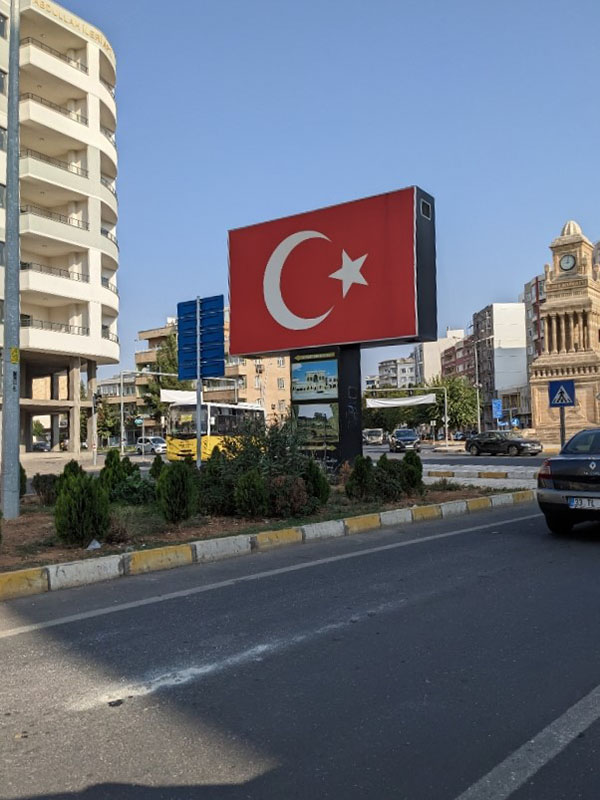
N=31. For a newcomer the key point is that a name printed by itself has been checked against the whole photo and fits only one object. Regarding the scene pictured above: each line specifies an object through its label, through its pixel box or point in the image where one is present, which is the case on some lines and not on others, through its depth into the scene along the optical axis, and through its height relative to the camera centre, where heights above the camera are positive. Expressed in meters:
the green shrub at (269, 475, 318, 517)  11.02 -1.09
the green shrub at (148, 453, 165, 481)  14.32 -0.80
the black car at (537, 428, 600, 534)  8.68 -0.81
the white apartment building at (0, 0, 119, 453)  38.47 +13.59
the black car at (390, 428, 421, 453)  45.34 -1.01
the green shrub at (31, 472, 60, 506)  13.58 -1.09
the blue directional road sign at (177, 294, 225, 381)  18.95 +2.48
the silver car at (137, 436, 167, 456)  56.98 -1.31
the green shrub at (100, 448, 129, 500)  13.50 -0.85
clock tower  53.62 +7.09
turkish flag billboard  18.02 +4.07
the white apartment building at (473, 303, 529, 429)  114.56 +11.39
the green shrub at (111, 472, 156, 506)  13.18 -1.17
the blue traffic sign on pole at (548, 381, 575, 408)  18.14 +0.73
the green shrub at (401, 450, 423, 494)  14.02 -1.03
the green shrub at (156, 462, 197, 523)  9.96 -0.90
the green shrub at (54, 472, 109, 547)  8.52 -0.99
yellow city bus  36.72 +0.17
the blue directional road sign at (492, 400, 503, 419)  54.94 +1.16
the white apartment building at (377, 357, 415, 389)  197.12 +13.49
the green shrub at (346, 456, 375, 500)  13.38 -1.08
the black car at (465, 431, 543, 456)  38.91 -1.16
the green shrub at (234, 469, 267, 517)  10.83 -1.01
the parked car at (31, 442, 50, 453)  67.15 -1.43
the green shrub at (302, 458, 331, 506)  11.77 -0.94
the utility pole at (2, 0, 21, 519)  10.95 +1.89
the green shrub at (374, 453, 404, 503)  13.40 -1.12
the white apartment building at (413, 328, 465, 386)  157.25 +15.48
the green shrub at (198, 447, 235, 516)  11.30 -0.96
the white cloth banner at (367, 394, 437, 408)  48.05 +1.73
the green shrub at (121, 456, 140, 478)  14.30 -0.80
